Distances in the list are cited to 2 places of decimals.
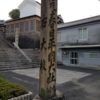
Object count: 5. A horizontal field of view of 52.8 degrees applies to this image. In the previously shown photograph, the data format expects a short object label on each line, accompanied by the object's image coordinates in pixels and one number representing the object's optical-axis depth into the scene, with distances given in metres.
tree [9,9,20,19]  30.53
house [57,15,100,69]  12.15
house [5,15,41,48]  19.62
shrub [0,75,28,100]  3.13
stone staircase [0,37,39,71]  11.13
